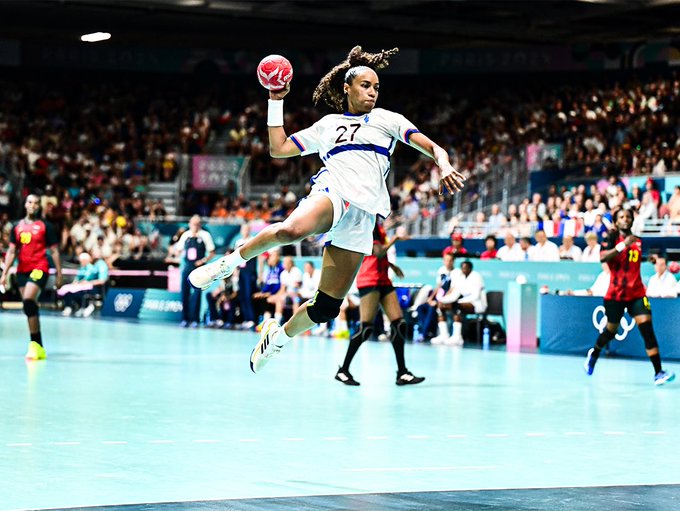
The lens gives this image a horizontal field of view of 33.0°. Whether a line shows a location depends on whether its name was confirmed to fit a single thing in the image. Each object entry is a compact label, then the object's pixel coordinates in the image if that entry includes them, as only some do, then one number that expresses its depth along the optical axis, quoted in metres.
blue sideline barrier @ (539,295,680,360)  17.09
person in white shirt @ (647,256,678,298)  18.06
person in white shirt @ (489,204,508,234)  26.25
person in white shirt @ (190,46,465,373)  7.97
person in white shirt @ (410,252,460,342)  20.16
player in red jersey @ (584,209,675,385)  13.27
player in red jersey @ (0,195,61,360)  14.51
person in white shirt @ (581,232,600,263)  20.12
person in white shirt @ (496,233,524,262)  21.40
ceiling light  37.41
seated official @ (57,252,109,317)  27.70
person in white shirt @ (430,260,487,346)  19.92
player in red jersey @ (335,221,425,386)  12.76
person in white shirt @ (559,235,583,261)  20.84
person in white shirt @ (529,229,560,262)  21.09
